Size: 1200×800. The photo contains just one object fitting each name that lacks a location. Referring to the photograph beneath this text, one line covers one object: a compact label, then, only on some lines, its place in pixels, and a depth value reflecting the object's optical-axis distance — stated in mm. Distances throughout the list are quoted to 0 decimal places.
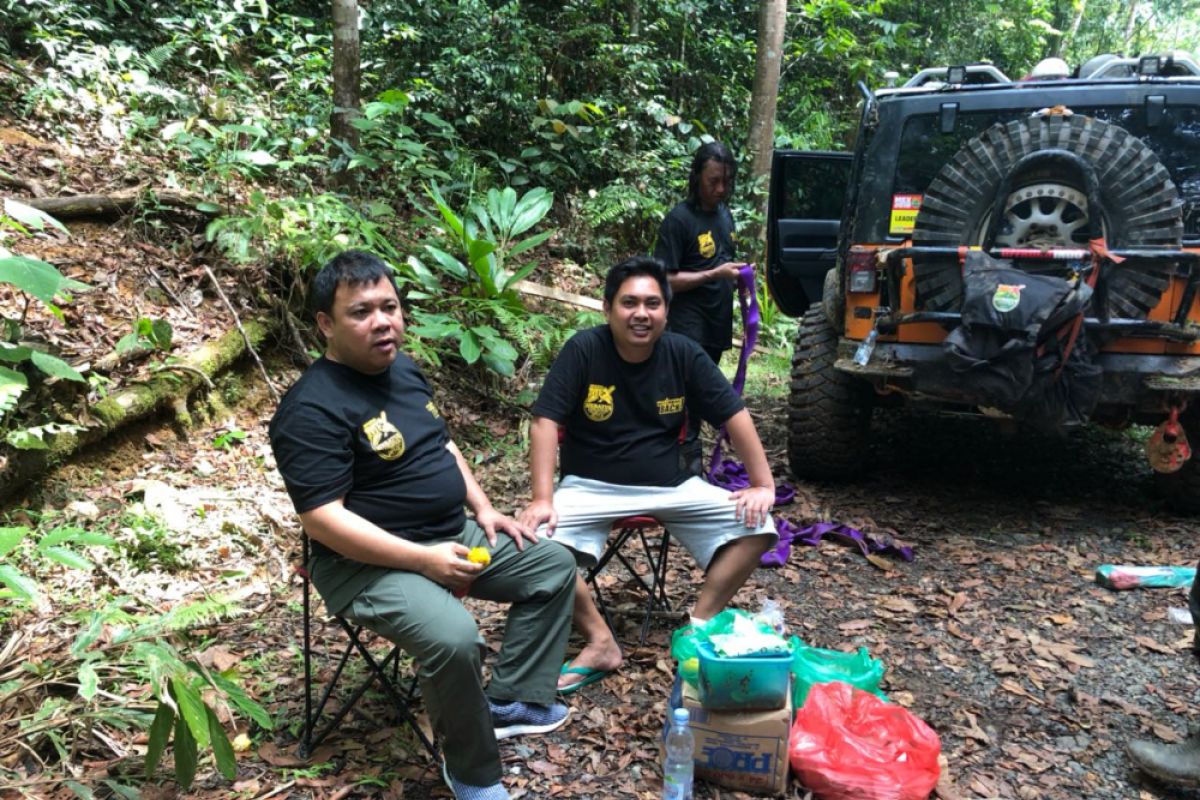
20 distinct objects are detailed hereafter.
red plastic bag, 2199
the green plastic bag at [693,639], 2344
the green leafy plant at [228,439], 4078
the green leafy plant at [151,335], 3816
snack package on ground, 3484
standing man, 4113
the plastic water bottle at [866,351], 4035
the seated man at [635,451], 2863
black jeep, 3480
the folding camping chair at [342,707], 2328
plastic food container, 2217
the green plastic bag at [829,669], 2559
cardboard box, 2242
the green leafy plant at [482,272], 5000
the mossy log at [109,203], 4414
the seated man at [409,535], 2154
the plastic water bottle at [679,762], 2221
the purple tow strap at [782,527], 3835
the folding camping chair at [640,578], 2939
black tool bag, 3383
